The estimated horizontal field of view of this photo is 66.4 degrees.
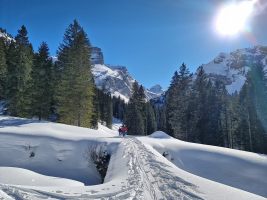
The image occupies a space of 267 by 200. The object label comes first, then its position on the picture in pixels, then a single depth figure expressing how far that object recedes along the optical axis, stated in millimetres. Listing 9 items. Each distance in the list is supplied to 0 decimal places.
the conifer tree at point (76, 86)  25659
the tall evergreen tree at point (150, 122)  58950
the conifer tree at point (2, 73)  27251
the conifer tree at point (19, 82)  26032
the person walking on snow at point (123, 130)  24054
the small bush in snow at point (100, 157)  13780
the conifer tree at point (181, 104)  34329
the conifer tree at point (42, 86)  28097
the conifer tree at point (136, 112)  43374
